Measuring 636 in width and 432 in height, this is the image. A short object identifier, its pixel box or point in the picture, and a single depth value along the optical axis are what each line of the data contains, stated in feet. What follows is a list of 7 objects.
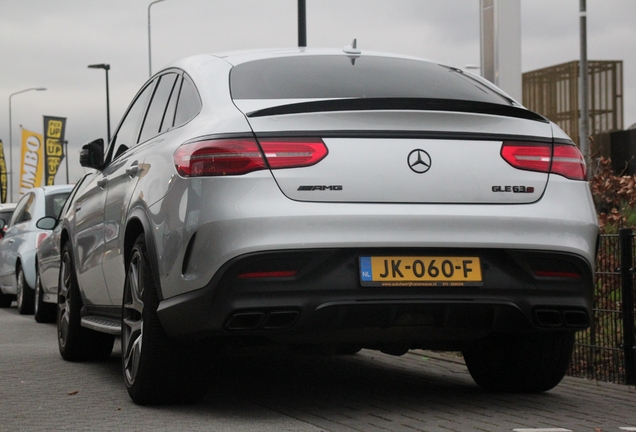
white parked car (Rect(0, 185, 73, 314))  47.21
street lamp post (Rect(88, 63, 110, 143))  163.84
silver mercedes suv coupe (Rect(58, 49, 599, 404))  16.15
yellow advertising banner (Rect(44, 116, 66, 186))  173.47
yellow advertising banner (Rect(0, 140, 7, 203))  193.97
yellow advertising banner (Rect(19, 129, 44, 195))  166.71
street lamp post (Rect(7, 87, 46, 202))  221.87
